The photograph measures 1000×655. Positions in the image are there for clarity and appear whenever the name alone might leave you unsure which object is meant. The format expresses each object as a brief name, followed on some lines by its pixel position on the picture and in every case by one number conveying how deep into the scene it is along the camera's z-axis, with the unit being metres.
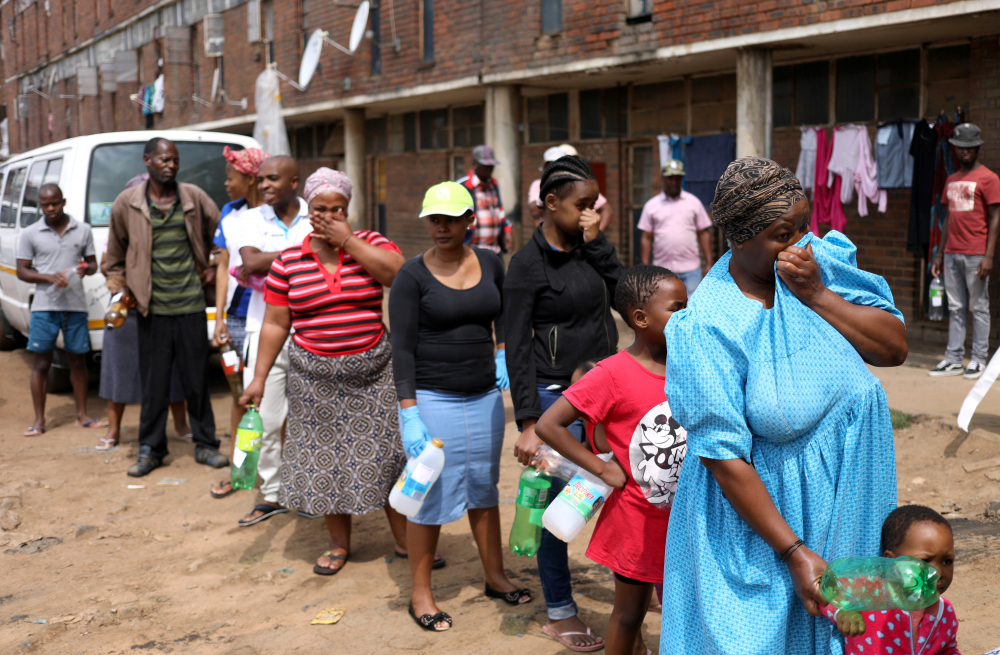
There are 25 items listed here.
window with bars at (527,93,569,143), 13.89
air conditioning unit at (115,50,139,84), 27.72
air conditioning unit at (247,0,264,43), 20.08
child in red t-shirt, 2.92
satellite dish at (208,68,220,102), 22.17
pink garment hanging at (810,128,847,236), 9.59
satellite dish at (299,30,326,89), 15.89
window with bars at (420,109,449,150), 16.67
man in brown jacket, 6.34
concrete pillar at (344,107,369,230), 16.83
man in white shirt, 5.43
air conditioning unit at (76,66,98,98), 30.97
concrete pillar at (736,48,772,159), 9.56
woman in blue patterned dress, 1.99
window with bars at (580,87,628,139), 12.86
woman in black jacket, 3.66
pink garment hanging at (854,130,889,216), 9.15
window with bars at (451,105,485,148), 15.80
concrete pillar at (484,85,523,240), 12.67
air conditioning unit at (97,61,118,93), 29.17
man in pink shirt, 9.03
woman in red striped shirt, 4.40
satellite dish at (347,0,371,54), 15.02
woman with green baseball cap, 3.93
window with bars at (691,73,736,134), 11.24
